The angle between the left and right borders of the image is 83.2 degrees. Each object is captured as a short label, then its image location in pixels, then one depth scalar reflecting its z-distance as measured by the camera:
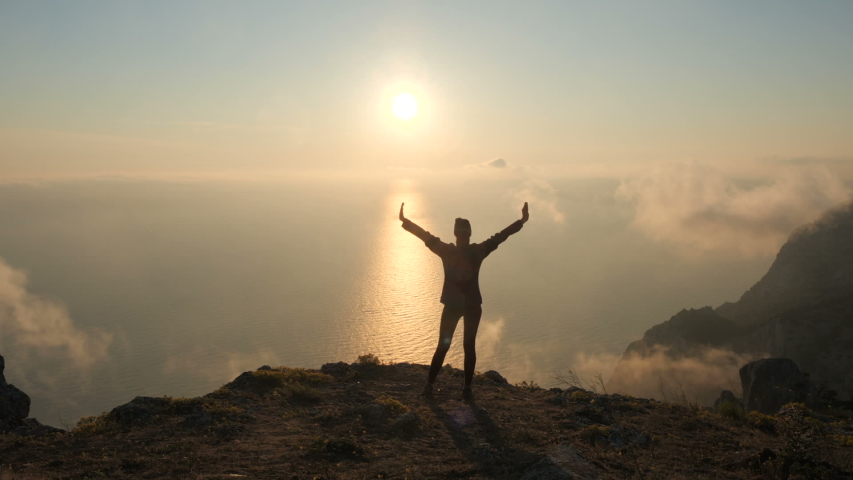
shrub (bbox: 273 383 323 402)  10.80
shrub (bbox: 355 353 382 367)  13.80
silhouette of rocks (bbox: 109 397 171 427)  8.86
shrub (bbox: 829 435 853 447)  7.96
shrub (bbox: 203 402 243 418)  9.27
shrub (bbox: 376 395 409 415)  9.43
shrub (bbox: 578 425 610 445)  8.40
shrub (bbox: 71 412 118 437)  8.28
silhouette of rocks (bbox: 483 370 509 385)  13.56
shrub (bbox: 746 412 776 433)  9.49
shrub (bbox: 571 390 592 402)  11.23
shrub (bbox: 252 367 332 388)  11.72
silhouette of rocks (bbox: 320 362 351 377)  13.41
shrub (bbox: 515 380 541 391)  13.11
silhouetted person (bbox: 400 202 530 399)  10.26
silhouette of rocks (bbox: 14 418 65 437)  8.67
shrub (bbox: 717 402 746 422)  9.95
